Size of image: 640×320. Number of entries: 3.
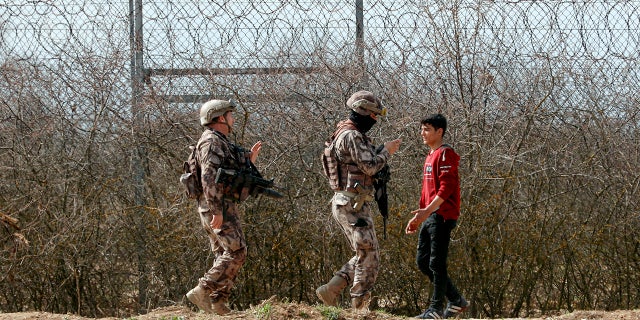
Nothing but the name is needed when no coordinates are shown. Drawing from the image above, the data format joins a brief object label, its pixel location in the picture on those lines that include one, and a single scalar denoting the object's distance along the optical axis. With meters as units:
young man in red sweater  13.73
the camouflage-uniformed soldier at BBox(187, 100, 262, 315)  13.24
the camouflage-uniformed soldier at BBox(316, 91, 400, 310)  13.82
